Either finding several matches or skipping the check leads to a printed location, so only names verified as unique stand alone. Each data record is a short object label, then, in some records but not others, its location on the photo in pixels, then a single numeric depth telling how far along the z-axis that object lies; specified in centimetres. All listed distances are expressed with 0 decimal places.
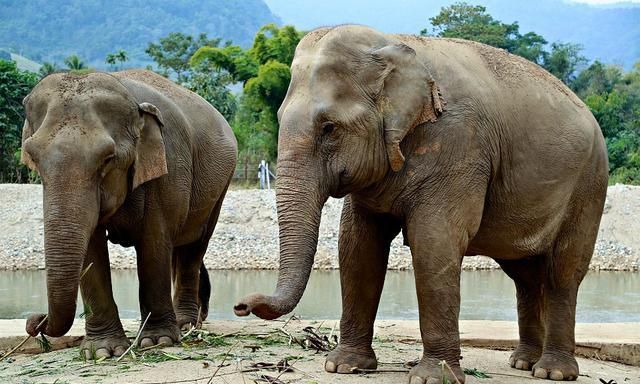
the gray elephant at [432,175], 526
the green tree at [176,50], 6512
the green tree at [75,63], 4590
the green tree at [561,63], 5272
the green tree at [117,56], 4682
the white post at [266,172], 3263
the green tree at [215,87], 4097
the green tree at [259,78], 3603
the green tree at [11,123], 3222
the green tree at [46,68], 4816
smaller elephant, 599
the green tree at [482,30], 5534
